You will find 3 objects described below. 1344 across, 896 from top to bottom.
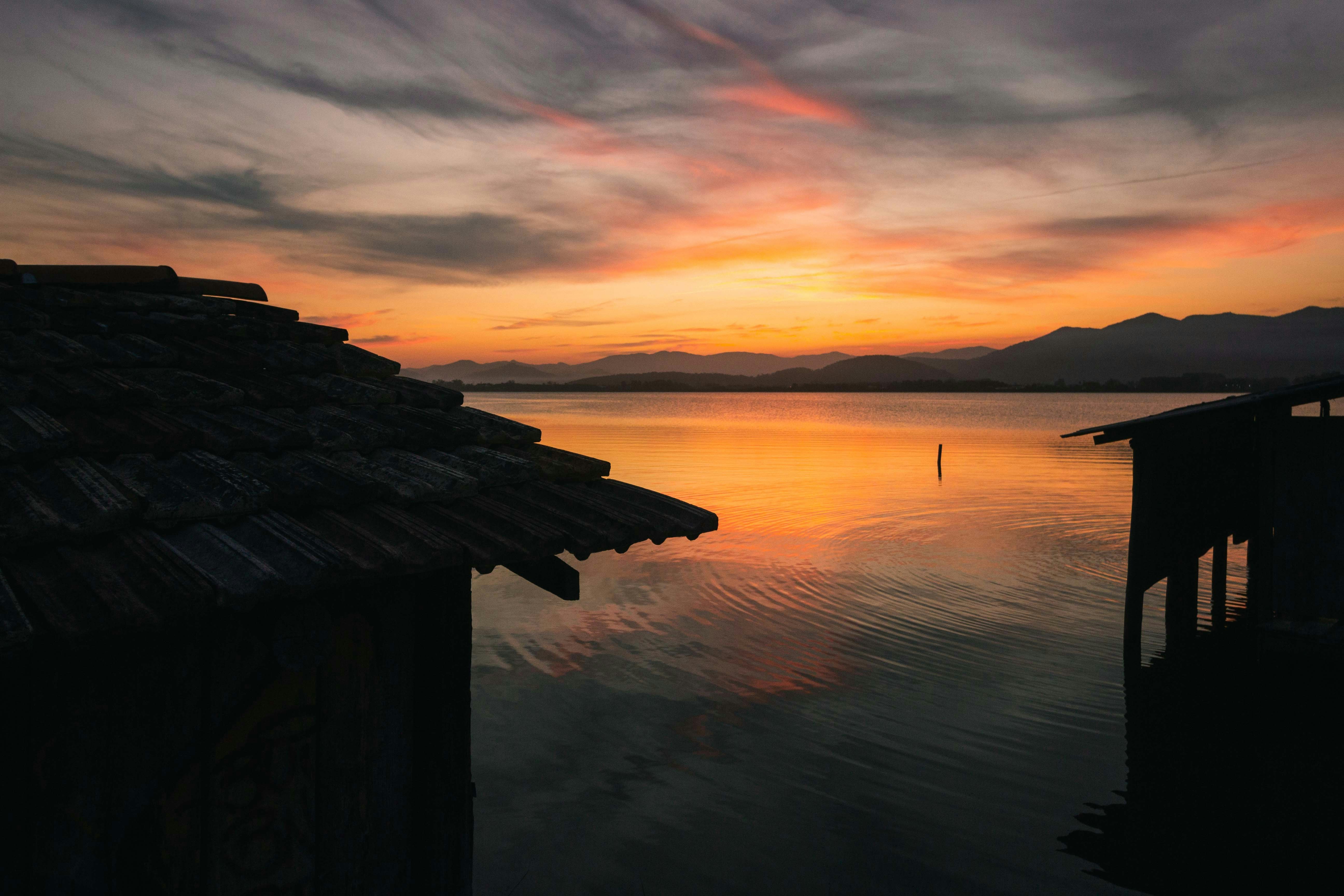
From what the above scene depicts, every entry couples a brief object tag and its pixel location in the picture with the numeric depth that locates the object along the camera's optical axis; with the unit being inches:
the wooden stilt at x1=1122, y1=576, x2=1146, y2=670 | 540.1
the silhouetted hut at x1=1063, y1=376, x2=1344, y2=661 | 416.2
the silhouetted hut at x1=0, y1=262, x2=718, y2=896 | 98.1
